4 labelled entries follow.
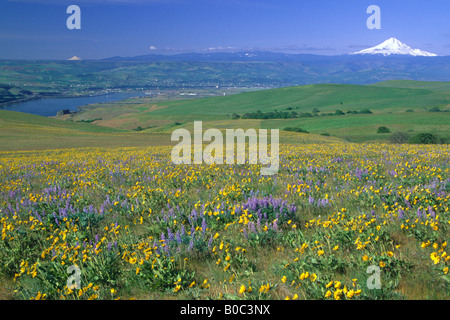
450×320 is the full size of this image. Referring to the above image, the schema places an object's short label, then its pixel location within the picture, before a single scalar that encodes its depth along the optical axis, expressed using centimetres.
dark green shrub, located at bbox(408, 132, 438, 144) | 5394
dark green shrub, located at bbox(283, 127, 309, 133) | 9681
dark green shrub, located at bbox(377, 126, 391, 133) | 9014
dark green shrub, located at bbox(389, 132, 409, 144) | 6733
